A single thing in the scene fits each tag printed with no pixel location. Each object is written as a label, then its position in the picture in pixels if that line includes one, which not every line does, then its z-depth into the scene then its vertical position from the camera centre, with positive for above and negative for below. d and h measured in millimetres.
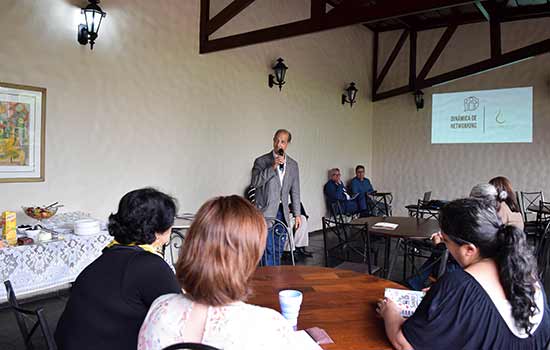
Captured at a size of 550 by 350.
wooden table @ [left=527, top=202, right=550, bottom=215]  5678 -450
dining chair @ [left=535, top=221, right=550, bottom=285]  3329 -600
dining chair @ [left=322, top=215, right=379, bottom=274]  3385 -582
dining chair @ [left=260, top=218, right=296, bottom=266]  3304 -526
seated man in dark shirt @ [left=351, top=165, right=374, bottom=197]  7891 -182
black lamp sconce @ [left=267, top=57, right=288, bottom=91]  6098 +1365
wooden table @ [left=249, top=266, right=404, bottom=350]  1491 -527
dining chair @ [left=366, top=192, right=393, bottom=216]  7945 -554
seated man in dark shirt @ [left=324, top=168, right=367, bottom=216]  7473 -394
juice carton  2906 -394
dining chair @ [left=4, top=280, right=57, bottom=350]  1296 -479
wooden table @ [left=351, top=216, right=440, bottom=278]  3859 -507
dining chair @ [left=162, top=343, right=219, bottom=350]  987 -398
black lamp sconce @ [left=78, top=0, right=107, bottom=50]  3783 +1269
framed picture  3449 +294
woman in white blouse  1035 -299
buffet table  2824 -605
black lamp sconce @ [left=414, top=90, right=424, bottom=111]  8587 +1490
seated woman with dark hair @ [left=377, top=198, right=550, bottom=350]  1325 -397
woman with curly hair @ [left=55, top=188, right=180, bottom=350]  1370 -396
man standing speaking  4164 -90
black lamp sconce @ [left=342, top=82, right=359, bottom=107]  8086 +1459
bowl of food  3291 -321
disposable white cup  1518 -455
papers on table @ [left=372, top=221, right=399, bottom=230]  4181 -497
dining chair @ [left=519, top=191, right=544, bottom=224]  7679 -431
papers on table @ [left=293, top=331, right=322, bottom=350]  1343 -523
